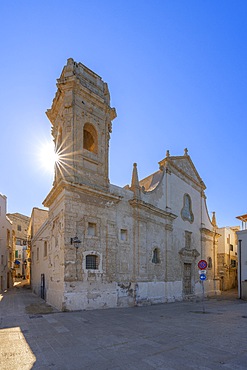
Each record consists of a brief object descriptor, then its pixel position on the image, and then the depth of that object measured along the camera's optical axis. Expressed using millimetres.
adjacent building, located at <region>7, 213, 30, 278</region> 54969
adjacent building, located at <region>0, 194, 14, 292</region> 30788
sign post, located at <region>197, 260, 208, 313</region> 13945
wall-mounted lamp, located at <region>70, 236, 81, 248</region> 13461
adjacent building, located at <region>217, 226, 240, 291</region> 36906
